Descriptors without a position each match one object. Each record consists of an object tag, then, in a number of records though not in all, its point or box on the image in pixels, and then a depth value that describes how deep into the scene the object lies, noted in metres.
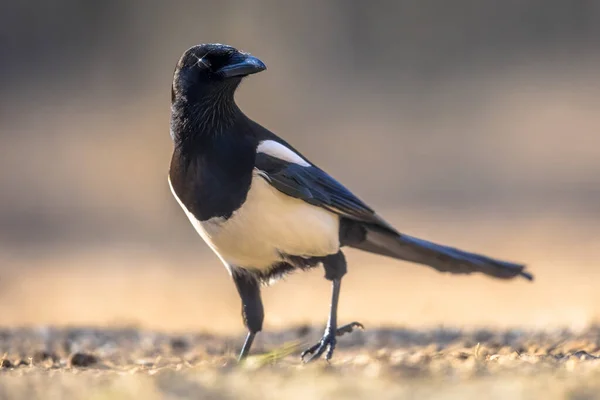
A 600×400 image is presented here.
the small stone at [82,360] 10.57
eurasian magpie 10.02
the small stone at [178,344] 12.00
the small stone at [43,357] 10.84
